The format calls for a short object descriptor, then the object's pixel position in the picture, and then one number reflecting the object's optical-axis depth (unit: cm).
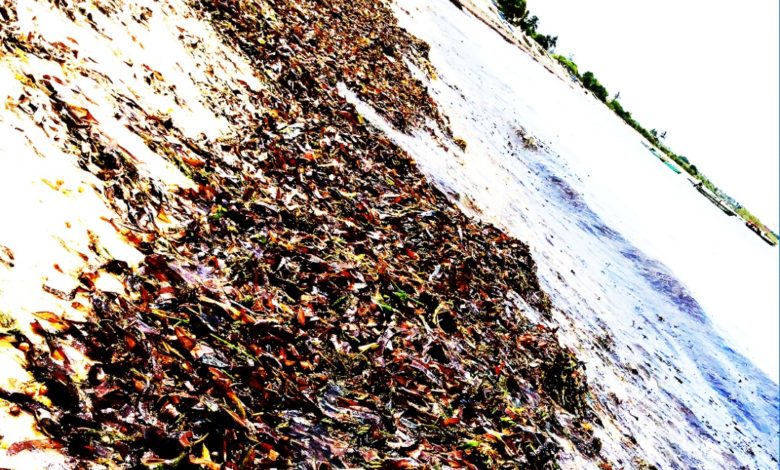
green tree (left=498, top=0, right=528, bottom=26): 5275
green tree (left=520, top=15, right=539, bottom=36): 5633
